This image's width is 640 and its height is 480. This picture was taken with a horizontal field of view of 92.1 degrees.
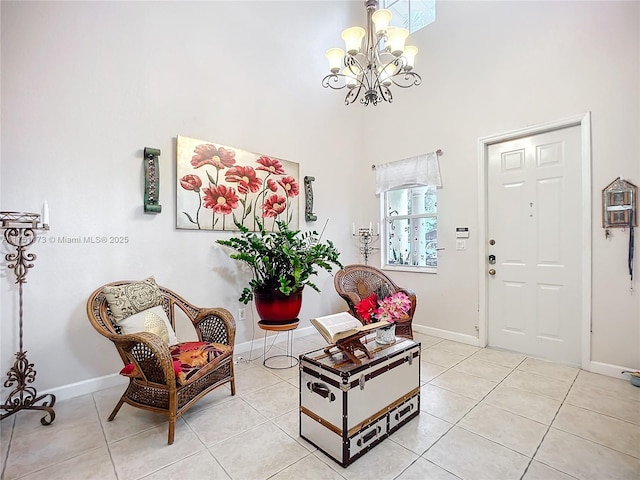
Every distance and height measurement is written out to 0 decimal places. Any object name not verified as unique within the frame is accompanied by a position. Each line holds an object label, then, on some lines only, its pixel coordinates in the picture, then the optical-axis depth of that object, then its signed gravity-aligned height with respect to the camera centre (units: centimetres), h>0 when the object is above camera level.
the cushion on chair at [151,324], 212 -59
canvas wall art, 300 +56
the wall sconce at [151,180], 274 +54
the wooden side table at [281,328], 290 -84
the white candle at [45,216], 206 +17
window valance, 383 +86
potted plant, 293 -28
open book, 170 -51
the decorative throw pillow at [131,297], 218 -43
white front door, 292 -7
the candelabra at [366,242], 450 -5
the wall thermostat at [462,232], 358 +6
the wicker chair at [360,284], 344 -55
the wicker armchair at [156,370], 184 -85
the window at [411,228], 401 +14
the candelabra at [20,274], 202 -22
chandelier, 228 +148
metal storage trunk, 161 -90
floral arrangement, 197 -46
